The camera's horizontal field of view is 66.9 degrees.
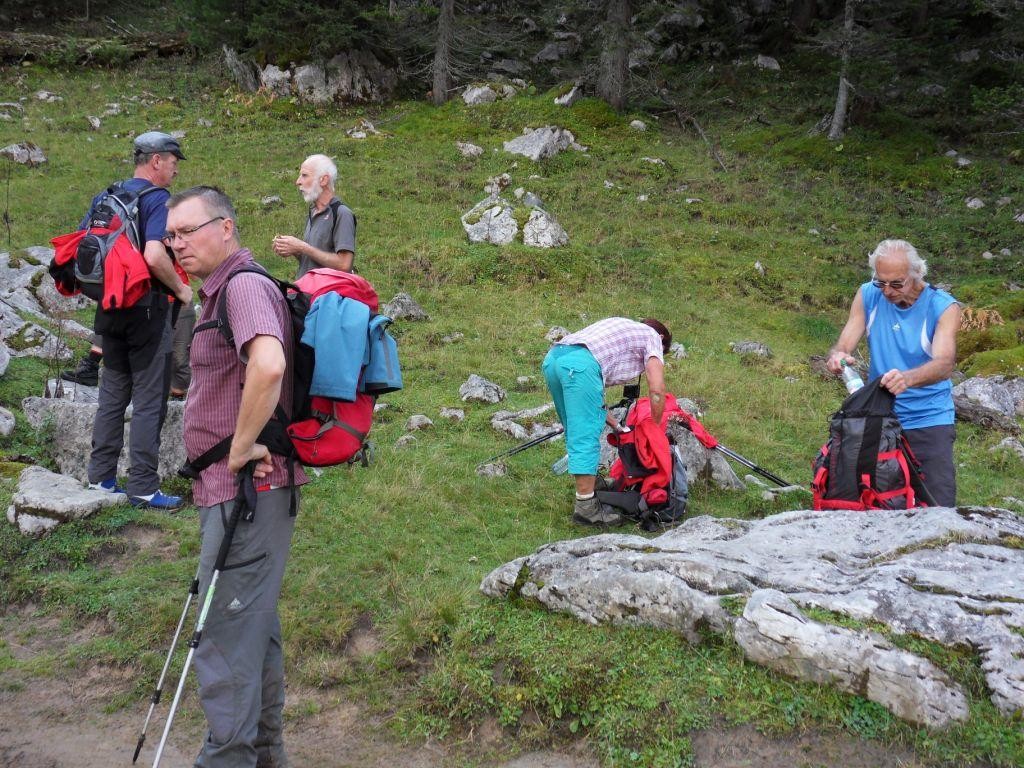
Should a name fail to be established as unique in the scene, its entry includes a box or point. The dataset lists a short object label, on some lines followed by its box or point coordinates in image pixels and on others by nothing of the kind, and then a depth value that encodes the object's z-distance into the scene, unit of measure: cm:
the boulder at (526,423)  802
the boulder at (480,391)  897
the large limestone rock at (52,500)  538
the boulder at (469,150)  1983
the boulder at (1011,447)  820
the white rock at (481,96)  2261
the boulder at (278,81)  2238
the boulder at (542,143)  1973
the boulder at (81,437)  636
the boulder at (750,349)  1130
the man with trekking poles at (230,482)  300
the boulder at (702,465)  710
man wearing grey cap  528
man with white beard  594
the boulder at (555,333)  1119
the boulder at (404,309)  1164
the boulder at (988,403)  919
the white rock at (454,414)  842
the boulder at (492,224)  1461
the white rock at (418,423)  811
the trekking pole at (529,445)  732
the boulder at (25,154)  1661
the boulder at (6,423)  663
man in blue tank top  464
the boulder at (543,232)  1450
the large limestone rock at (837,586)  333
